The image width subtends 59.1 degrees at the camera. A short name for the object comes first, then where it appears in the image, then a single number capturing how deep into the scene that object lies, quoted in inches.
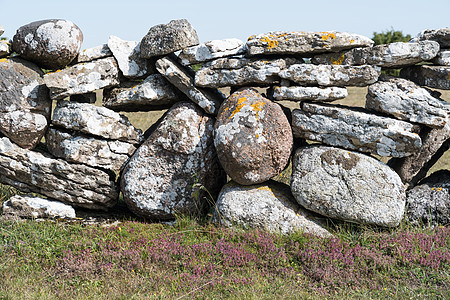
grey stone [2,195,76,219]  278.4
